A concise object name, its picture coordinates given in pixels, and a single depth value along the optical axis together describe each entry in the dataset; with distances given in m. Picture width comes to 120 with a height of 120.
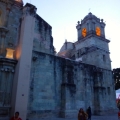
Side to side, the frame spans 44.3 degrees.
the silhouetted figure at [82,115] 7.30
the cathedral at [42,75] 11.17
